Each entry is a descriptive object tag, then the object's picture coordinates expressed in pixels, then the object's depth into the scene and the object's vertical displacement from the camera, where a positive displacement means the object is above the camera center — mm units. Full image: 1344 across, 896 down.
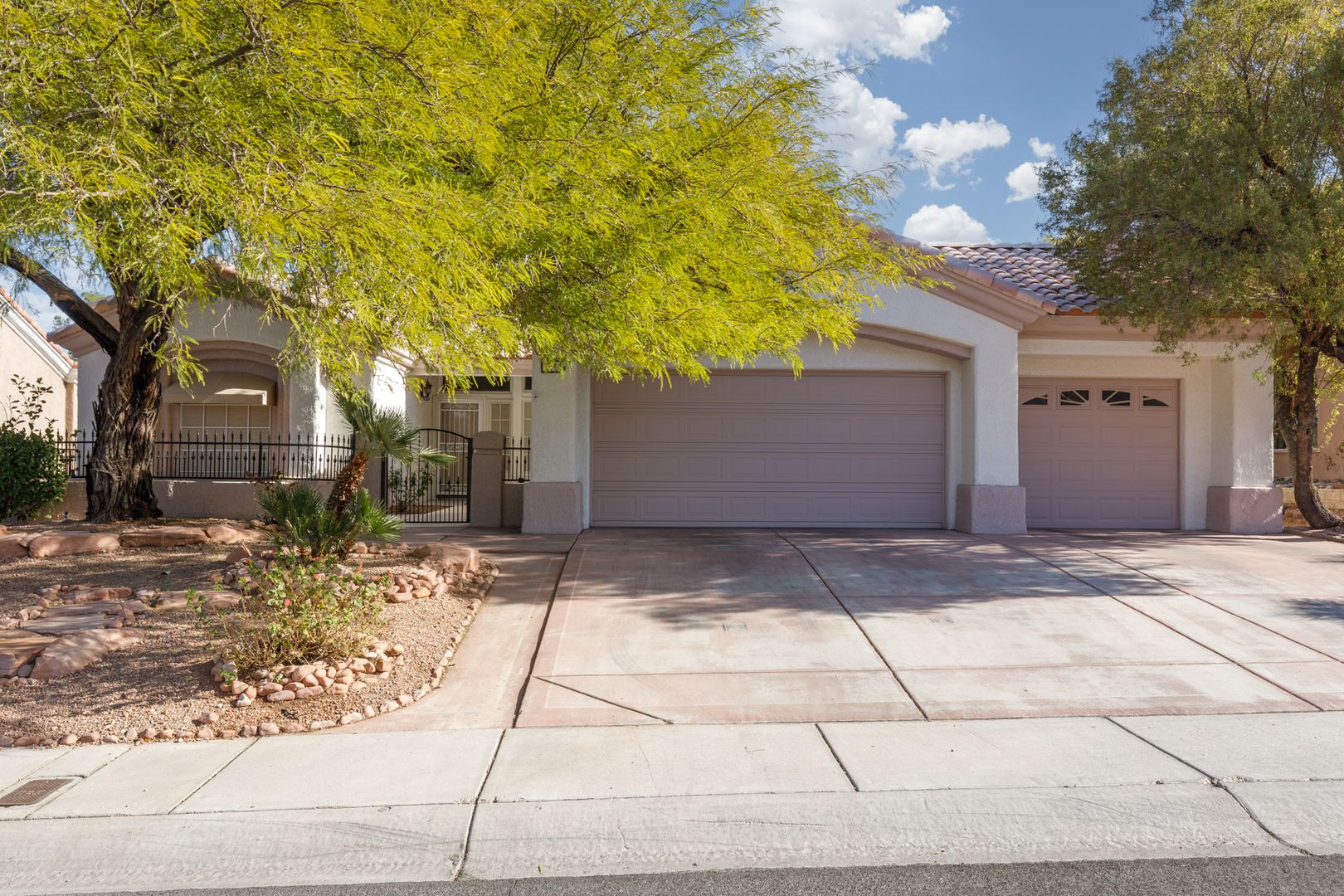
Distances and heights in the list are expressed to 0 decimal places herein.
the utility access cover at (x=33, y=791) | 5117 -1771
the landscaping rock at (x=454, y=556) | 10445 -1068
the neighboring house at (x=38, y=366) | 25188 +2314
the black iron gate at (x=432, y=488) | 16766 -603
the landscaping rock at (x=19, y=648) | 7230 -1472
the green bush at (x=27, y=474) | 13242 -277
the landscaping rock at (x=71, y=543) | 10492 -955
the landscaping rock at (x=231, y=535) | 11312 -925
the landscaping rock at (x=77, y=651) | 7160 -1459
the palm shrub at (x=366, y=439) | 9625 +149
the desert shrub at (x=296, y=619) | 7123 -1228
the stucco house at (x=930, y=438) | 15078 +280
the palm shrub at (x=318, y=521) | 9461 -644
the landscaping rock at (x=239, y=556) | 9992 -1020
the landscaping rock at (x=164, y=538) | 10898 -923
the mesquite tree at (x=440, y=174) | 6551 +2153
